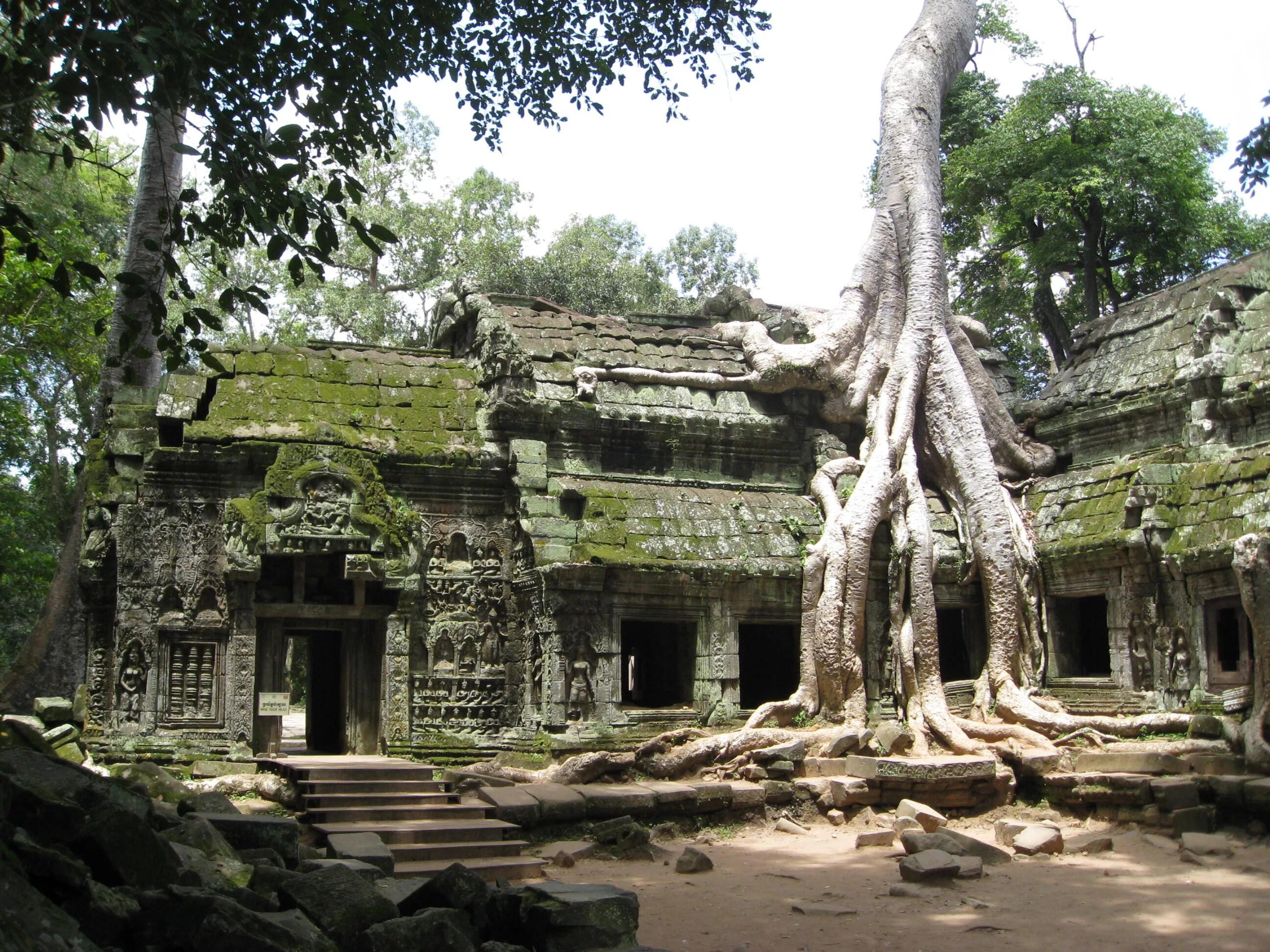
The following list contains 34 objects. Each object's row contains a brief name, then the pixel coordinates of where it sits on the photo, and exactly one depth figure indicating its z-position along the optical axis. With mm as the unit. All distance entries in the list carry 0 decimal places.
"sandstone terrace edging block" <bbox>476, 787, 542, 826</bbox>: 8469
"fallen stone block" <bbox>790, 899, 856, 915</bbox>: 6957
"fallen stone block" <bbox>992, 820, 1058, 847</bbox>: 8664
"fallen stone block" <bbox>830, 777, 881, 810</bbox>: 9727
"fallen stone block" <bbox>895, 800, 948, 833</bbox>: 9062
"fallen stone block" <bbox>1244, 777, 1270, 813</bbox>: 8477
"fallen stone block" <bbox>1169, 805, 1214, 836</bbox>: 8703
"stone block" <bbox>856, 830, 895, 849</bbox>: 8797
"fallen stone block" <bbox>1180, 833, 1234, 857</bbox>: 8141
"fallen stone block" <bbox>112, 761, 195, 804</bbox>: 7914
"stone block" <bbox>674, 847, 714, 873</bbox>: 8008
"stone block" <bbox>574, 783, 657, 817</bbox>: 8766
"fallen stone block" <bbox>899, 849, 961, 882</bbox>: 7457
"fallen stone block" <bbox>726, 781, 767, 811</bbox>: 9609
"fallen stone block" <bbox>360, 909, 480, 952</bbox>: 5188
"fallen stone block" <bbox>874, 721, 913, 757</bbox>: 10664
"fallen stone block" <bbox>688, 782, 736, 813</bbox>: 9367
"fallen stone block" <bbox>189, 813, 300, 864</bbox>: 6535
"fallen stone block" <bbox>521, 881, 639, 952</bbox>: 5676
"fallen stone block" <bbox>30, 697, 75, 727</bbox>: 10250
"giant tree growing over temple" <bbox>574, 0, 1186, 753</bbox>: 11422
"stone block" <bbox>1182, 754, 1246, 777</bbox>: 9297
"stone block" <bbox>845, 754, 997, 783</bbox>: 9758
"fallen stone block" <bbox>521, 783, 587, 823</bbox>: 8555
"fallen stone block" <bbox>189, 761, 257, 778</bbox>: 9555
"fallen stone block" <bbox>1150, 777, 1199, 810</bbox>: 8875
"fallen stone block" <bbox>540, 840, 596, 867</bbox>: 8070
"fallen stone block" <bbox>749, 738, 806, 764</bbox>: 10219
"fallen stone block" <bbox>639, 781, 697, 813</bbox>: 9117
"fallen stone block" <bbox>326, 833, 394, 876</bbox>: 6980
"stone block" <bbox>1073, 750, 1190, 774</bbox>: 9328
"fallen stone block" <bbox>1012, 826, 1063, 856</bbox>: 8352
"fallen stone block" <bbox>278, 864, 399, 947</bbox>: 5305
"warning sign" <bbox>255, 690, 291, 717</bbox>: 10836
